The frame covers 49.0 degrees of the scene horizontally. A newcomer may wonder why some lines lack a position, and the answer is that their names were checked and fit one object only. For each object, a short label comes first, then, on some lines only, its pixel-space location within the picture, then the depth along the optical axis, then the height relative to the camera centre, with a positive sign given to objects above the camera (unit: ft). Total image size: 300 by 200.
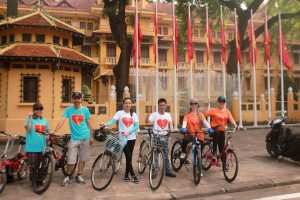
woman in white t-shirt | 23.22 -1.33
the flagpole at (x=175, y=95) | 58.75 +2.41
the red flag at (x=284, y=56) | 65.31 +10.22
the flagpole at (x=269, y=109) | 68.00 -0.42
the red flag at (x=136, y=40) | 57.29 +11.99
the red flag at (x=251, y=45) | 63.98 +12.20
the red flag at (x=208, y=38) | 61.05 +12.95
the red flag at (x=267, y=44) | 64.28 +12.50
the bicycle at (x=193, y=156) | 22.90 -3.66
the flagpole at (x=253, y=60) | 63.95 +9.16
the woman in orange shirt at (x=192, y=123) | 25.39 -1.17
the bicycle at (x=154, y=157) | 22.22 -3.53
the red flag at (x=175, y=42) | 58.80 +11.78
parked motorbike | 29.81 -3.17
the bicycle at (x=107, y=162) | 22.04 -3.62
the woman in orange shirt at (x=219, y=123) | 26.02 -1.21
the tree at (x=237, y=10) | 83.61 +25.53
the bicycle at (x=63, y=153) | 23.68 -3.24
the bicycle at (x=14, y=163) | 21.29 -3.63
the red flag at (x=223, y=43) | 61.94 +12.21
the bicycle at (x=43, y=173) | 21.33 -4.19
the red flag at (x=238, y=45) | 63.21 +11.93
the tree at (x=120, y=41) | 64.75 +13.32
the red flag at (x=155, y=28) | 58.63 +14.33
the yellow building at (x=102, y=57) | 53.83 +16.20
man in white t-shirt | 24.75 -1.05
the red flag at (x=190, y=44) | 59.41 +11.56
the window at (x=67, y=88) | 56.29 +3.59
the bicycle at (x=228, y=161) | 23.73 -3.95
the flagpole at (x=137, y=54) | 57.00 +9.42
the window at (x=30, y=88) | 53.21 +3.42
